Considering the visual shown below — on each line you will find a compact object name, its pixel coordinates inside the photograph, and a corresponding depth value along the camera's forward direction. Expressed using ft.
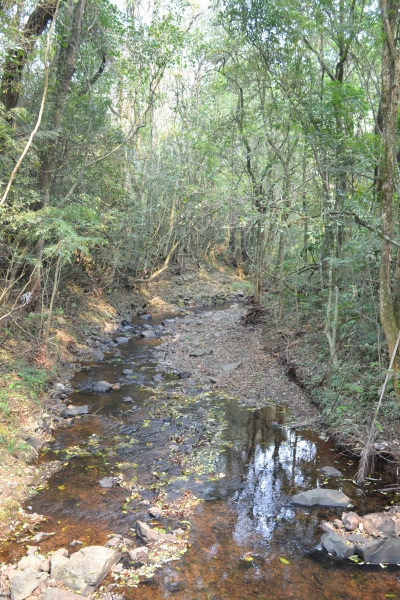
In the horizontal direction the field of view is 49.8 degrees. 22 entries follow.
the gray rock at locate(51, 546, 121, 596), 14.94
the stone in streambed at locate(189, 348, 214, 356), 47.25
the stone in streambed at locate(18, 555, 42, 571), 15.51
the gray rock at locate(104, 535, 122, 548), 17.16
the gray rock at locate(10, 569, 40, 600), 14.29
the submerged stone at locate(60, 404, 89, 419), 30.16
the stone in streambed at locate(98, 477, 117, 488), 21.67
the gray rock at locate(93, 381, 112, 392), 35.68
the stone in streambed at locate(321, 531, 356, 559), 17.04
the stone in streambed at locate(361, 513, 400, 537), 17.83
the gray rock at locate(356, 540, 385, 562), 16.92
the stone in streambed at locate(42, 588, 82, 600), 14.11
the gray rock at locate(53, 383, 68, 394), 34.15
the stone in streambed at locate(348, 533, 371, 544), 17.46
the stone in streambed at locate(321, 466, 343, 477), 23.20
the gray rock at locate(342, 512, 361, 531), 18.33
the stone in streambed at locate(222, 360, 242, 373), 41.11
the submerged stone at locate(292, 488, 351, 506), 20.40
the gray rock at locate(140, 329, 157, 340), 55.54
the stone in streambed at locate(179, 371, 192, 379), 40.12
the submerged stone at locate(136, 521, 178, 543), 17.43
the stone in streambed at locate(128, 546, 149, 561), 16.52
